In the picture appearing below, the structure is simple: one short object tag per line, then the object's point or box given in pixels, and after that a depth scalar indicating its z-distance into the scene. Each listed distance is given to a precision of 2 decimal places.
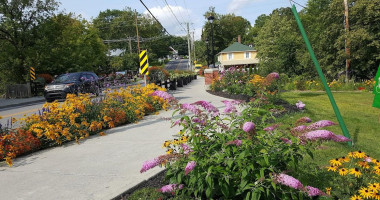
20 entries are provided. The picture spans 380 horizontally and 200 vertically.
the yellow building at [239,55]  69.38
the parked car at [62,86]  16.59
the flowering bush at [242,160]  2.61
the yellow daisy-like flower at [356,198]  2.67
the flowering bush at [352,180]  2.89
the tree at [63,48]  23.23
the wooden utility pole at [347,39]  23.94
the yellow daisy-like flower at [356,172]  2.73
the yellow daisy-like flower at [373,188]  2.58
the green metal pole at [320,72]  4.99
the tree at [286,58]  19.36
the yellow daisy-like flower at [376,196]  2.57
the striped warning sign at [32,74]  23.05
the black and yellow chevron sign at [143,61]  14.27
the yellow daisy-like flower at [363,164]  2.96
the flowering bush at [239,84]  10.21
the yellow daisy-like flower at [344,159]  3.05
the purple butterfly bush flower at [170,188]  3.15
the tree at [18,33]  22.02
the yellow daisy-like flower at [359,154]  3.01
